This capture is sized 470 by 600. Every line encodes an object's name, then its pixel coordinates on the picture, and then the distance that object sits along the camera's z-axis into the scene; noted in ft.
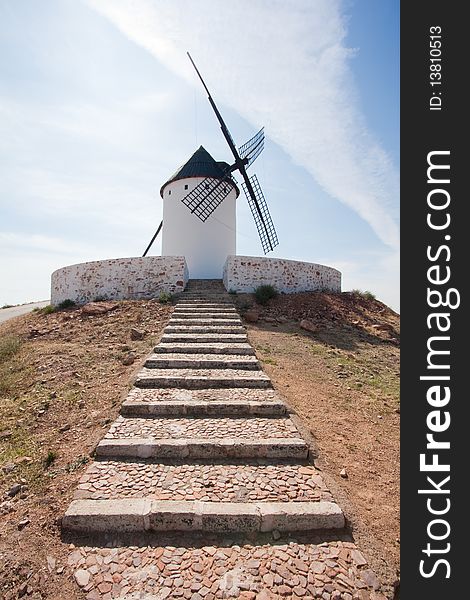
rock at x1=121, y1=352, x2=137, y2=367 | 21.12
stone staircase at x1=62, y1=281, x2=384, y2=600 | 7.59
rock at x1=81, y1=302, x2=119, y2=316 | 32.76
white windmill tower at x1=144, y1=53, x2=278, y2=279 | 48.85
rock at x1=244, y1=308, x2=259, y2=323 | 30.96
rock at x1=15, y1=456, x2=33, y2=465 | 11.90
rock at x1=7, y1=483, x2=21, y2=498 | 10.31
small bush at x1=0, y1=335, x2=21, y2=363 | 24.78
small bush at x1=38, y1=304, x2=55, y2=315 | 37.06
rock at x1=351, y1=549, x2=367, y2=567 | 8.18
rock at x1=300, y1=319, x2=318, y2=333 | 30.55
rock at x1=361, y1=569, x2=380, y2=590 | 7.61
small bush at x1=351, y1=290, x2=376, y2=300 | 44.85
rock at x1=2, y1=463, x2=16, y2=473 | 11.47
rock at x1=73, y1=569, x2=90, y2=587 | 7.47
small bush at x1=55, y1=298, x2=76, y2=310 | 38.10
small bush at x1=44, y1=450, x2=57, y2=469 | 11.69
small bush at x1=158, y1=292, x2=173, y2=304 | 34.32
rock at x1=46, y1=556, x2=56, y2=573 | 7.84
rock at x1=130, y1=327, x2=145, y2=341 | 26.18
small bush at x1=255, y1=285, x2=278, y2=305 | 35.45
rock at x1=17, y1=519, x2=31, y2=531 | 8.94
